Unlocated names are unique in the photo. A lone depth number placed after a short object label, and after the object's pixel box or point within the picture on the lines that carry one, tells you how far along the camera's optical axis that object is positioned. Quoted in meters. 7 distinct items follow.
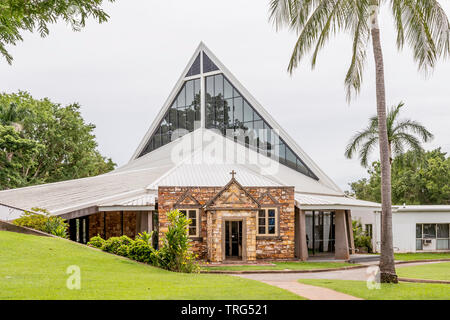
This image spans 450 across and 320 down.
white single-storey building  29.17
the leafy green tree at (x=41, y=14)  7.81
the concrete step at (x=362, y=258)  21.52
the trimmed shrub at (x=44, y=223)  16.69
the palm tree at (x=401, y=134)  28.06
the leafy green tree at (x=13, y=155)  29.77
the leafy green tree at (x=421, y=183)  41.16
